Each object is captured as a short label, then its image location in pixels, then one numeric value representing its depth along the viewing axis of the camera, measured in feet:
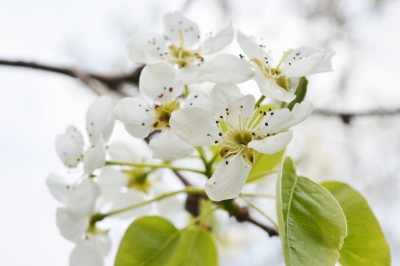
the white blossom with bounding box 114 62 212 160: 0.72
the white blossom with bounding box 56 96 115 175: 0.74
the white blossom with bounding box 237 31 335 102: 0.69
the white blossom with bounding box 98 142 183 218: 0.88
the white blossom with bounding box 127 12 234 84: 0.78
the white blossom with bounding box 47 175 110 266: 0.77
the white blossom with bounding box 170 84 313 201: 0.68
